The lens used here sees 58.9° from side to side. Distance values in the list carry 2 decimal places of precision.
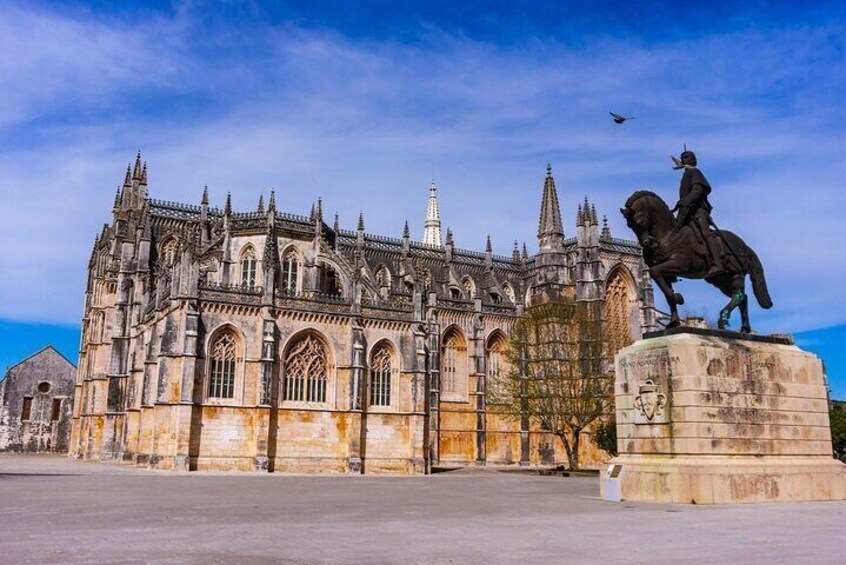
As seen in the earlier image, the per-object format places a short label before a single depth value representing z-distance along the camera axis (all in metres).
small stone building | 70.62
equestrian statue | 17.75
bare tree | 44.97
